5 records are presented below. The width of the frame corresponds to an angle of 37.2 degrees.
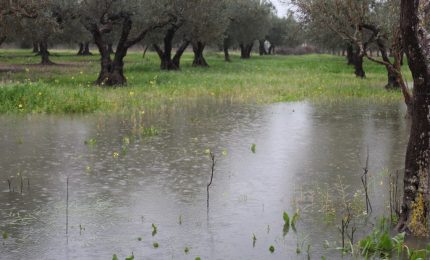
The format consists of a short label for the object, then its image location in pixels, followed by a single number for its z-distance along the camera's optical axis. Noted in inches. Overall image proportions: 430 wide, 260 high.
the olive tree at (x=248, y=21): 2484.0
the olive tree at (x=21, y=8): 1064.8
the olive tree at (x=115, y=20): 1160.2
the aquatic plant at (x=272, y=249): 293.3
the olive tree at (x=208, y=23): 1412.4
